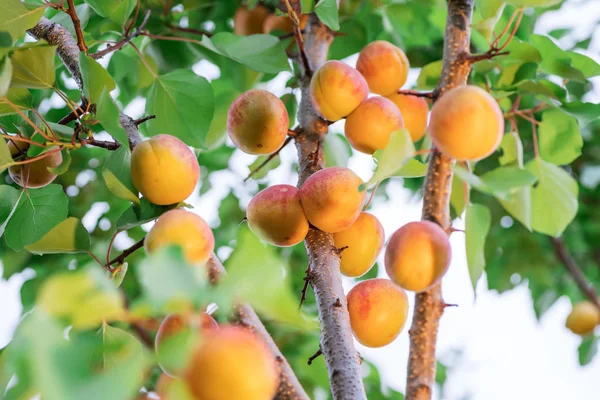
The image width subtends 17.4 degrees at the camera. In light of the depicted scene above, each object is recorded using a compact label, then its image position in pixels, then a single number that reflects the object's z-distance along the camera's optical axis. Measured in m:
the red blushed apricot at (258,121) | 1.37
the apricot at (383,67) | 1.43
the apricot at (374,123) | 1.36
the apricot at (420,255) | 1.26
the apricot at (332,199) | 1.29
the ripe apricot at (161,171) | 1.27
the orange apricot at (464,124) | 1.24
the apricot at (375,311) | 1.31
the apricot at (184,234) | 1.23
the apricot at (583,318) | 2.10
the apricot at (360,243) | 1.33
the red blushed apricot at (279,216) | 1.31
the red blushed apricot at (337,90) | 1.37
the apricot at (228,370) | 1.11
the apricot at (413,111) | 1.44
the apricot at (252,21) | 1.68
